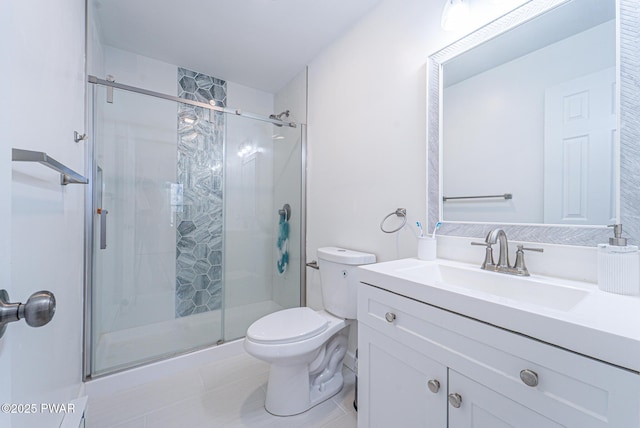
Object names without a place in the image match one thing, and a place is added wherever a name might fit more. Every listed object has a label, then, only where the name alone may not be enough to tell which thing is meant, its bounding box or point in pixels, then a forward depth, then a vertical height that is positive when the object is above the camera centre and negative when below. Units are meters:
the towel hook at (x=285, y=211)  2.44 +0.02
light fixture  1.11 +0.88
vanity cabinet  0.51 -0.41
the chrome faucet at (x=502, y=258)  0.94 -0.16
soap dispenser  0.72 -0.14
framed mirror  0.80 +0.35
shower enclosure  1.84 -0.07
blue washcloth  2.46 -0.30
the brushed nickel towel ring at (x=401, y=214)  1.41 +0.00
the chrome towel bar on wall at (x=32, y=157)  0.53 +0.11
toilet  1.29 -0.67
